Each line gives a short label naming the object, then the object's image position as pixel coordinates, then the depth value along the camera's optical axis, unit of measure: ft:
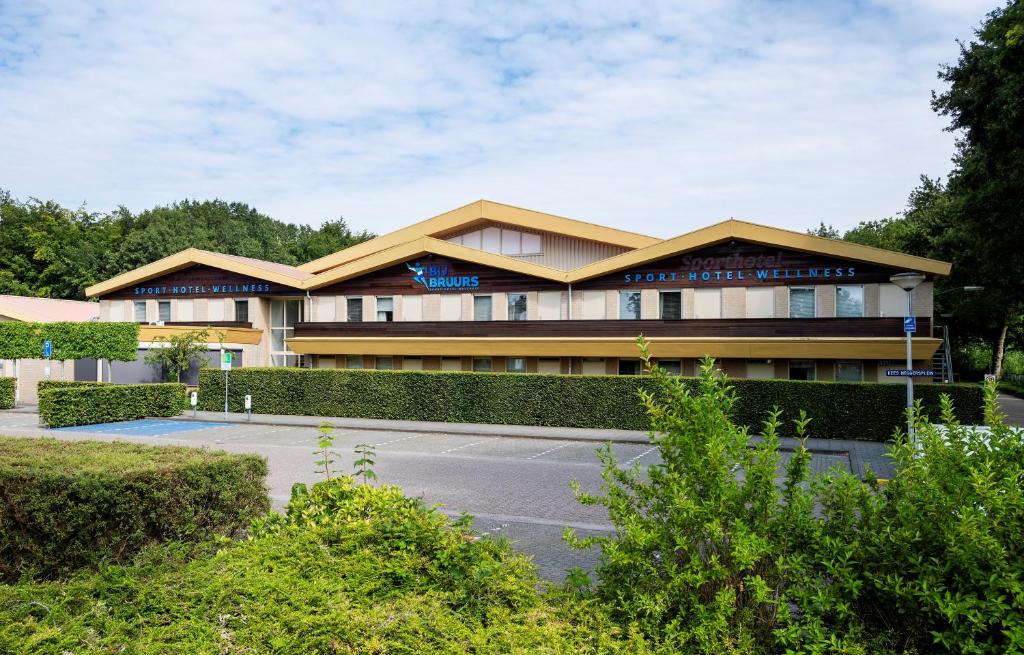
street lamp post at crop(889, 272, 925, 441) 60.44
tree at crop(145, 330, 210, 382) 122.72
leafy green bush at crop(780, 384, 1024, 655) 13.73
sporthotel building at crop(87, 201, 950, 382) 94.53
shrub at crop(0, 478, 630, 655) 15.33
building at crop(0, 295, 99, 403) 133.80
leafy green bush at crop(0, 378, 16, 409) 119.85
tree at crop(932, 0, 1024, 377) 71.20
